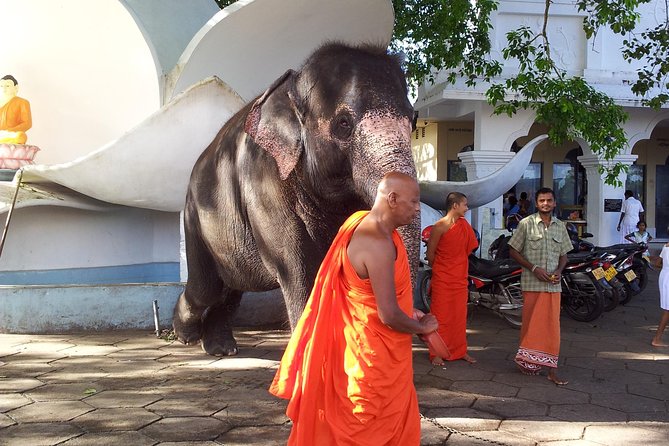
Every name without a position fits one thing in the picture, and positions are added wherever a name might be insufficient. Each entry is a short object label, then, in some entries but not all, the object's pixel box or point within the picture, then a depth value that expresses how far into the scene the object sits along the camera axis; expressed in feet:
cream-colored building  38.68
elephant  10.11
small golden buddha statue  24.29
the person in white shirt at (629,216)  41.37
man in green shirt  15.38
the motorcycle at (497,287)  22.09
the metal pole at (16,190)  19.07
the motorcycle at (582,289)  22.58
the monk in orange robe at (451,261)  17.83
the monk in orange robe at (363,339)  8.16
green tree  24.34
